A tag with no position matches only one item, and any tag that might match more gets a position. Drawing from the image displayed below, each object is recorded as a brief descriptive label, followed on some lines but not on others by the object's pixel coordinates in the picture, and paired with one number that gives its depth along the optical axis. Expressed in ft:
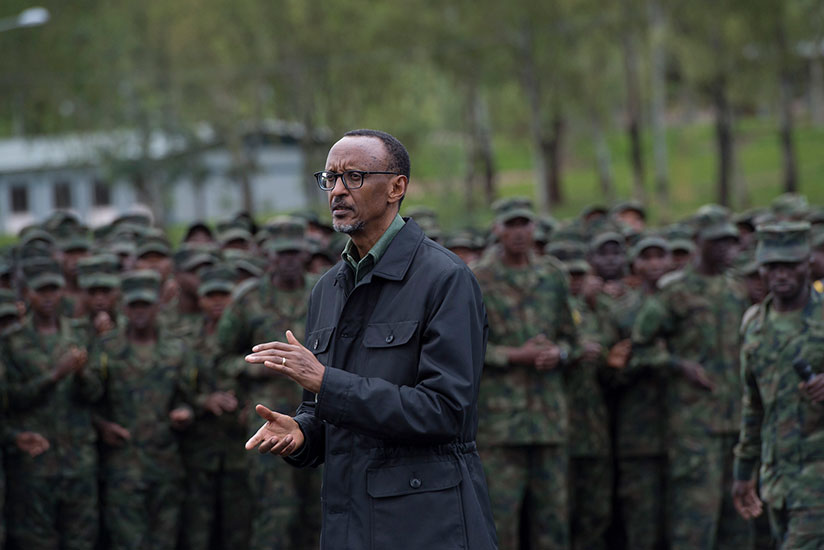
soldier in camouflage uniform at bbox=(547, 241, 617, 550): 63.82
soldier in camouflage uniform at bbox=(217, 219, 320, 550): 60.49
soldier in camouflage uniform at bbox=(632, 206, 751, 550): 58.59
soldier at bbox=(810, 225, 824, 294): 60.13
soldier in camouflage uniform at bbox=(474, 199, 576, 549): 57.47
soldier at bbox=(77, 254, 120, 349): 65.51
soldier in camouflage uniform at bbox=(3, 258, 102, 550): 59.41
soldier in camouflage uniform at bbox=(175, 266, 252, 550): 65.67
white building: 266.04
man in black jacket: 28.04
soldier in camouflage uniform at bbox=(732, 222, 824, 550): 43.88
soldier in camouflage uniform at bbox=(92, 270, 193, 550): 61.36
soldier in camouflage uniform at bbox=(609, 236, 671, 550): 63.21
